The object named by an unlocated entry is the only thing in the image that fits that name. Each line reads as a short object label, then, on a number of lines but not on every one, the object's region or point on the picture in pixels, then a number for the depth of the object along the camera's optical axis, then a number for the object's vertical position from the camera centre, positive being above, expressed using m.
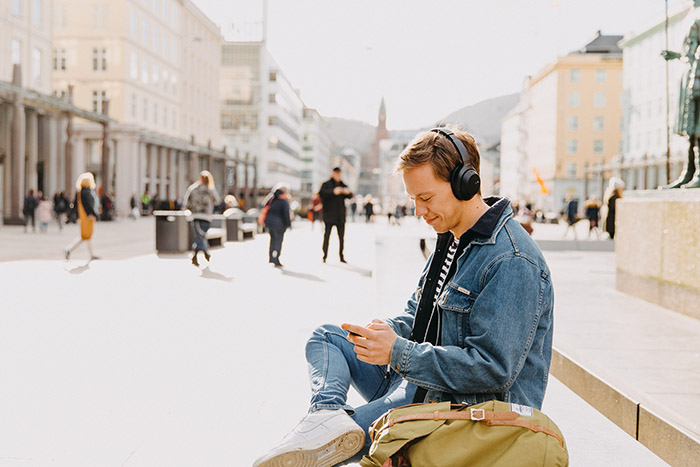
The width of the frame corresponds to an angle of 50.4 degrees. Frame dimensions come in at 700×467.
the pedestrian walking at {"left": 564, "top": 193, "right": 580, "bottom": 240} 27.01 +0.10
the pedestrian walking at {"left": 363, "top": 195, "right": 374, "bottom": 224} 48.25 +0.30
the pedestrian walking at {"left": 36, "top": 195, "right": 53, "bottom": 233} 24.94 -0.21
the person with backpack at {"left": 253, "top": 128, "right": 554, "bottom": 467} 2.24 -0.34
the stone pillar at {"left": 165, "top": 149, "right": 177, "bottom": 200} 54.56 +2.89
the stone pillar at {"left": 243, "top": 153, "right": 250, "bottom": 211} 61.15 +2.40
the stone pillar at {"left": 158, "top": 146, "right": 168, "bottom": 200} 52.84 +2.84
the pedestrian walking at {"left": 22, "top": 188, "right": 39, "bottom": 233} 26.75 +0.10
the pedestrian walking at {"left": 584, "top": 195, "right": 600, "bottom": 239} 25.61 +0.14
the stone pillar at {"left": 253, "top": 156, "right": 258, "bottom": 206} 64.77 +3.45
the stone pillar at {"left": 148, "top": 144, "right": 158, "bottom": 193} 50.31 +2.91
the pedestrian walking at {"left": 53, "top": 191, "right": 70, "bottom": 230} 26.92 +0.18
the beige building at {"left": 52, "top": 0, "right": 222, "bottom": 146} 48.25 +10.44
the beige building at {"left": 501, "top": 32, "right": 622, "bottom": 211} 78.38 +10.55
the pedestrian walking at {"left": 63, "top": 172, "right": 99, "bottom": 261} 13.92 +0.03
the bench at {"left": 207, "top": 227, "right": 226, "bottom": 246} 19.10 -0.67
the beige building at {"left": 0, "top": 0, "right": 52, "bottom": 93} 33.25 +7.94
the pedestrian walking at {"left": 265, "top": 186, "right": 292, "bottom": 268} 14.25 -0.22
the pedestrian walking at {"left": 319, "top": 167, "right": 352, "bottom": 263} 14.70 +0.17
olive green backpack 2.04 -0.63
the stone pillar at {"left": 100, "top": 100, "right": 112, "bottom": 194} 37.69 +2.81
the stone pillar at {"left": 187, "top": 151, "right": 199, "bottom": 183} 51.62 +3.15
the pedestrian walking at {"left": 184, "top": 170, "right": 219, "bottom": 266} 13.68 +0.09
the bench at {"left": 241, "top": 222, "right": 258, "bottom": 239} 24.75 -0.63
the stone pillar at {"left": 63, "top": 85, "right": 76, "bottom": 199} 34.00 +2.50
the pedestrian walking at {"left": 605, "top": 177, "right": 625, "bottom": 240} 15.25 +0.33
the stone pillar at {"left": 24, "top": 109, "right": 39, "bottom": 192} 35.31 +2.85
